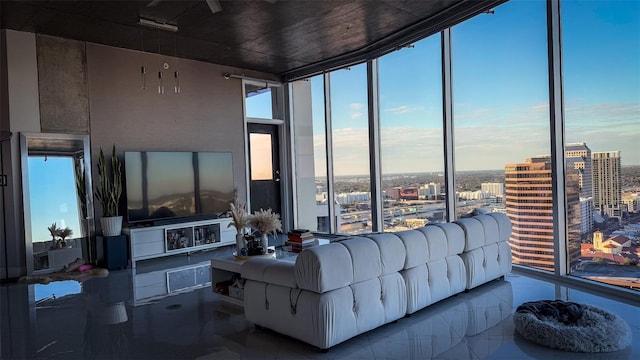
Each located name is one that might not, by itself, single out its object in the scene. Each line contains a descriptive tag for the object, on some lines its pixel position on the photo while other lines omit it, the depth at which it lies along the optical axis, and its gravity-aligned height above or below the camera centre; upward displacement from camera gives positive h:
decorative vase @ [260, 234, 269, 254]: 4.18 -0.68
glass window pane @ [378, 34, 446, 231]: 5.85 +0.48
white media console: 5.96 -0.91
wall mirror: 5.50 -0.24
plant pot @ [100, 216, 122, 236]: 5.77 -0.61
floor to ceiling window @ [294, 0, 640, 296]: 3.94 +0.37
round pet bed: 2.71 -1.09
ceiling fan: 4.20 +1.69
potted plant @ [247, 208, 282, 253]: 4.05 -0.46
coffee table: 3.89 -0.97
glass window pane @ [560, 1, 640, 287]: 3.83 +0.29
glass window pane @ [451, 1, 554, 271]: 4.61 +0.51
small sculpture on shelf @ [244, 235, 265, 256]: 4.14 -0.70
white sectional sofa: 2.78 -0.81
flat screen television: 6.13 -0.12
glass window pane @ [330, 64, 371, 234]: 7.03 +0.39
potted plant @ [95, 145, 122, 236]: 5.79 -0.22
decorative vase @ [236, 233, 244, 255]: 4.22 -0.66
